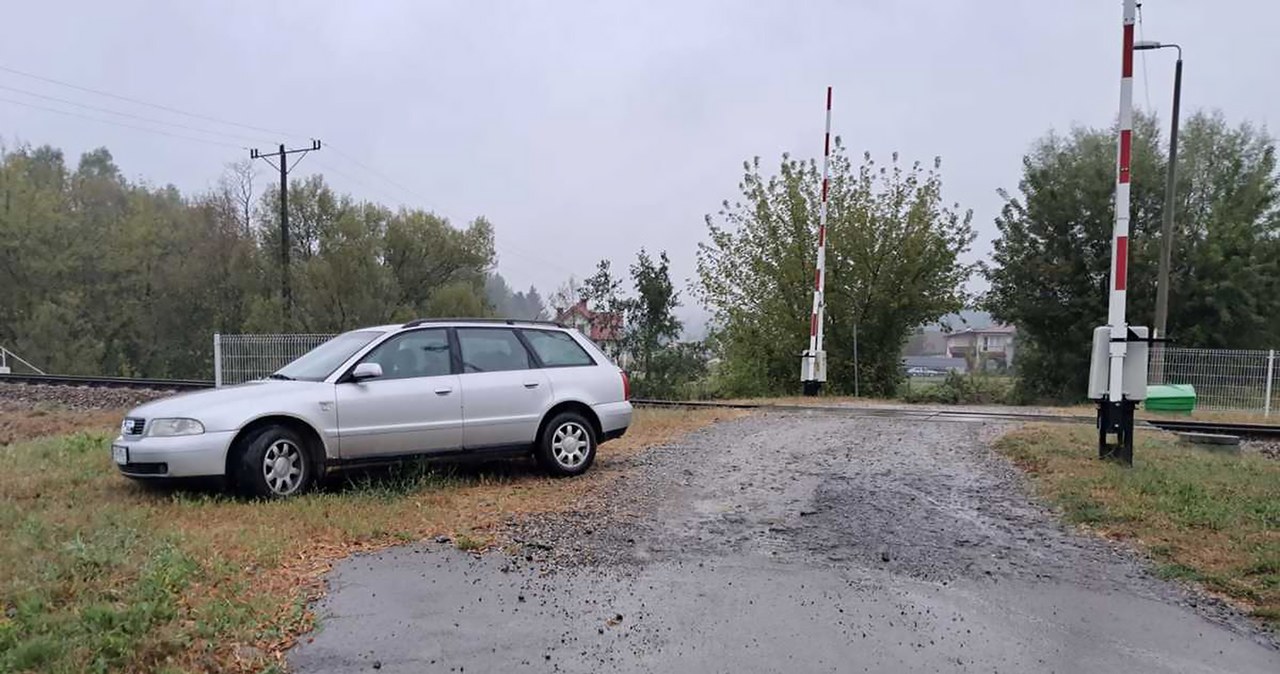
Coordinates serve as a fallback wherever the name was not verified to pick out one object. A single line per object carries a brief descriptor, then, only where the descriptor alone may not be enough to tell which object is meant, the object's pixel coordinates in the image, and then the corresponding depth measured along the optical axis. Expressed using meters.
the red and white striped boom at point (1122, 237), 8.00
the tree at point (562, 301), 24.32
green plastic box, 16.77
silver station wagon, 6.33
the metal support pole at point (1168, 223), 20.41
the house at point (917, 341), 25.39
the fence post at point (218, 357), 19.73
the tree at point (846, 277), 23.84
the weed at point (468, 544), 5.33
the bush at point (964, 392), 21.56
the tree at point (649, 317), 20.97
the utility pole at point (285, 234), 32.72
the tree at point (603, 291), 21.31
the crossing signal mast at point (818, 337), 18.10
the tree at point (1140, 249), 25.80
